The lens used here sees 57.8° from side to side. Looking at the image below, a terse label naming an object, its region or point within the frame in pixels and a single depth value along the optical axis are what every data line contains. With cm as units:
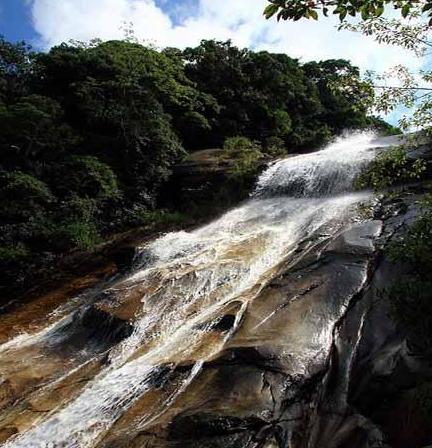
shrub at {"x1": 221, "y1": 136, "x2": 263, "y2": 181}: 1681
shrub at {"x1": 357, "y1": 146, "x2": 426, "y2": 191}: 567
